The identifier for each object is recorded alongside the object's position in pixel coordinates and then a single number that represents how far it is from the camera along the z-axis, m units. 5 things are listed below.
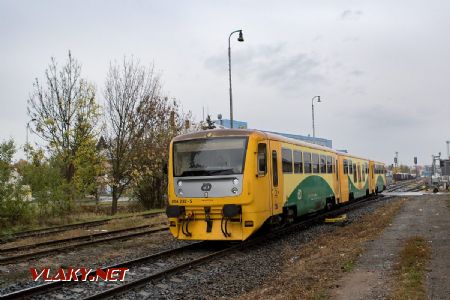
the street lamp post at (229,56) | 25.59
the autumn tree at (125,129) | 30.52
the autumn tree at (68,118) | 28.52
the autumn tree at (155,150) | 30.72
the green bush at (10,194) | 18.36
